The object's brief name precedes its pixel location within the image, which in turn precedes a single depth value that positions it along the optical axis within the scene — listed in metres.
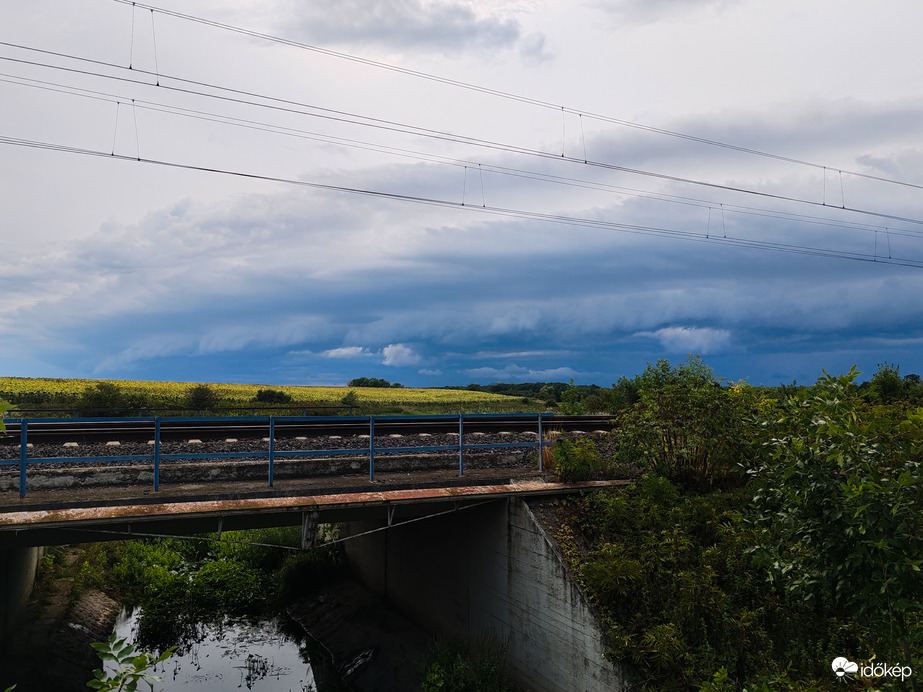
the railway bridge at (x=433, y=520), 11.02
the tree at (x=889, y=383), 27.80
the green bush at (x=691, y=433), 14.02
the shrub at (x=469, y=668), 12.18
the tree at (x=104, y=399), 35.94
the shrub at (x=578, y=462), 14.13
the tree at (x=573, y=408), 25.12
